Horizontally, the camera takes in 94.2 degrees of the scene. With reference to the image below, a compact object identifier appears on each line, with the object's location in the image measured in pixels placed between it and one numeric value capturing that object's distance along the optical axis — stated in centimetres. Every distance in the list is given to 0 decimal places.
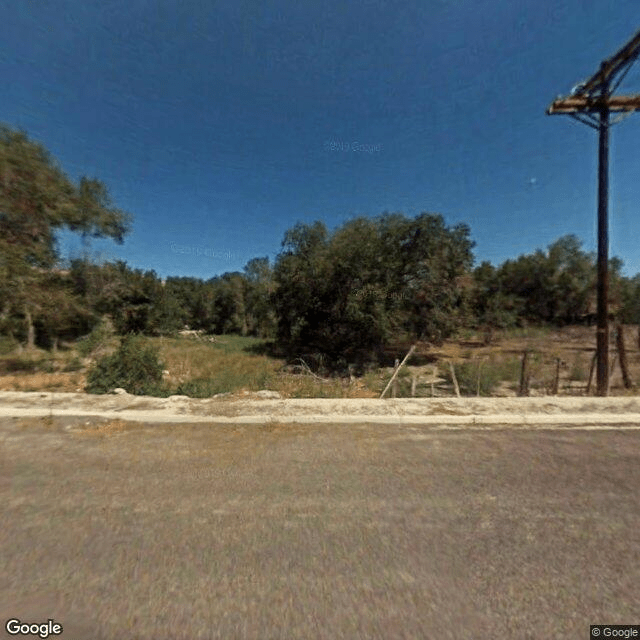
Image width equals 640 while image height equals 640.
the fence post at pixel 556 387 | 847
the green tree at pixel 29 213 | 883
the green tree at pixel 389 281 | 1719
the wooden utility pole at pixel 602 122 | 703
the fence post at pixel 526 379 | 863
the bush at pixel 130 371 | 818
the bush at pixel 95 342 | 1396
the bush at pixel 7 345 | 1781
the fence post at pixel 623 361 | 903
